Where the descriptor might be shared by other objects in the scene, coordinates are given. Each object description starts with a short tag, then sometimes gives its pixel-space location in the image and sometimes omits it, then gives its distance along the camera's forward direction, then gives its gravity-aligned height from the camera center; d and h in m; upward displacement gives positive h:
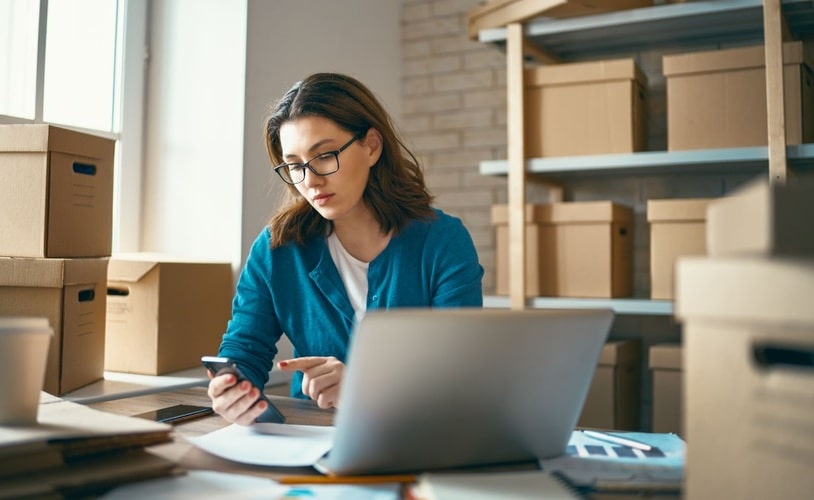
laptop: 0.72 -0.09
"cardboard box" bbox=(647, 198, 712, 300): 2.11 +0.18
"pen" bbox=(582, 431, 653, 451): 0.99 -0.19
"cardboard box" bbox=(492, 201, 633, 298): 2.25 +0.14
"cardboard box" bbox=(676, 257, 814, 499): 0.54 -0.06
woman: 1.54 +0.12
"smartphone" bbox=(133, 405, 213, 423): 1.16 -0.19
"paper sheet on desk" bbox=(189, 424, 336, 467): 0.90 -0.19
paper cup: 0.78 -0.07
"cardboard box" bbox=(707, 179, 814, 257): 0.52 +0.05
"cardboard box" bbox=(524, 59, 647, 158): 2.21 +0.56
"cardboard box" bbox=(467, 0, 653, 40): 2.20 +0.85
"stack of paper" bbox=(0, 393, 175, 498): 0.73 -0.17
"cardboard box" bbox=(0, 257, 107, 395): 1.64 -0.02
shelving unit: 1.99 +0.69
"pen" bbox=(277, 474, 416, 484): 0.80 -0.19
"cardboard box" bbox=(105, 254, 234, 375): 1.98 -0.05
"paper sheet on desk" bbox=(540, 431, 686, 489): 0.82 -0.20
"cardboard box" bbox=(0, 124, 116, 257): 1.65 +0.22
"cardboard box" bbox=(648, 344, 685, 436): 2.12 -0.25
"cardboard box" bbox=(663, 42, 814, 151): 2.00 +0.54
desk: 0.88 -0.20
